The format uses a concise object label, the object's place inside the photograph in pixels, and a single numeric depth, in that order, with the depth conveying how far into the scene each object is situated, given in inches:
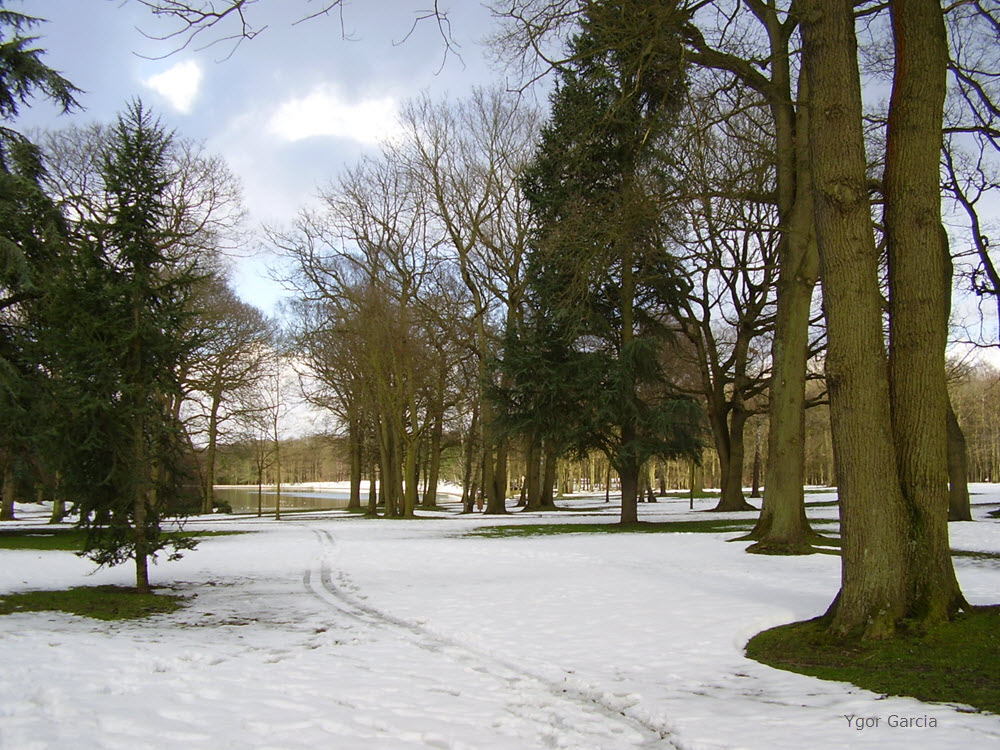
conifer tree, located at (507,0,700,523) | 782.5
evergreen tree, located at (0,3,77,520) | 619.2
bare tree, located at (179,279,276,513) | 1184.8
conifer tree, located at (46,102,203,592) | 359.3
